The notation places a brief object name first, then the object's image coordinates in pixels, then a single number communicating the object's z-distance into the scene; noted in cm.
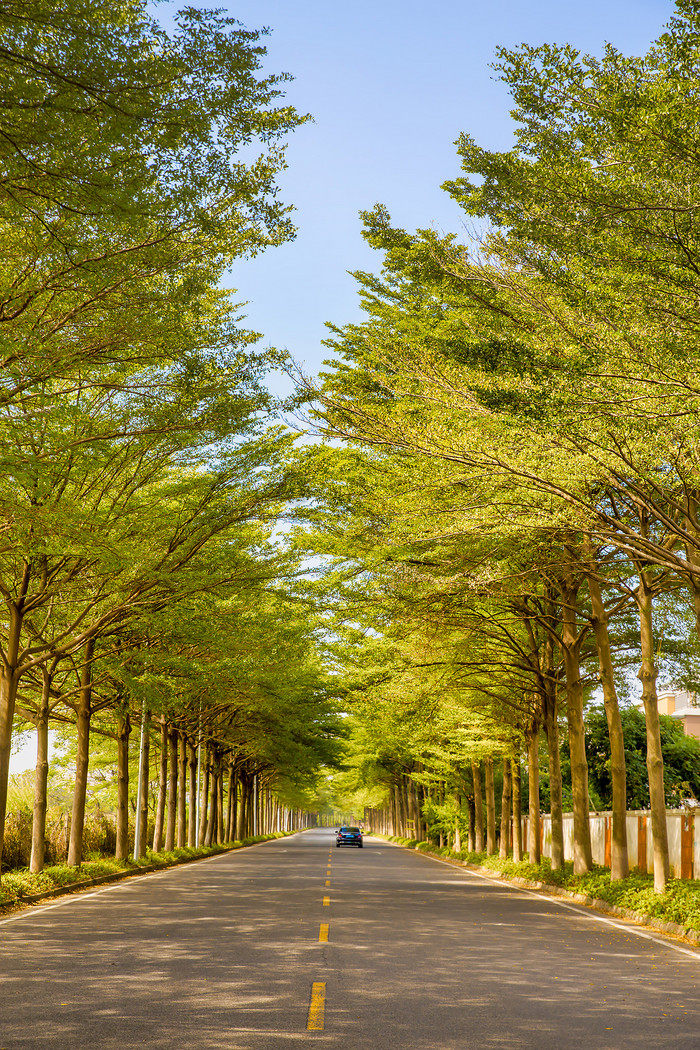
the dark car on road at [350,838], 6022
